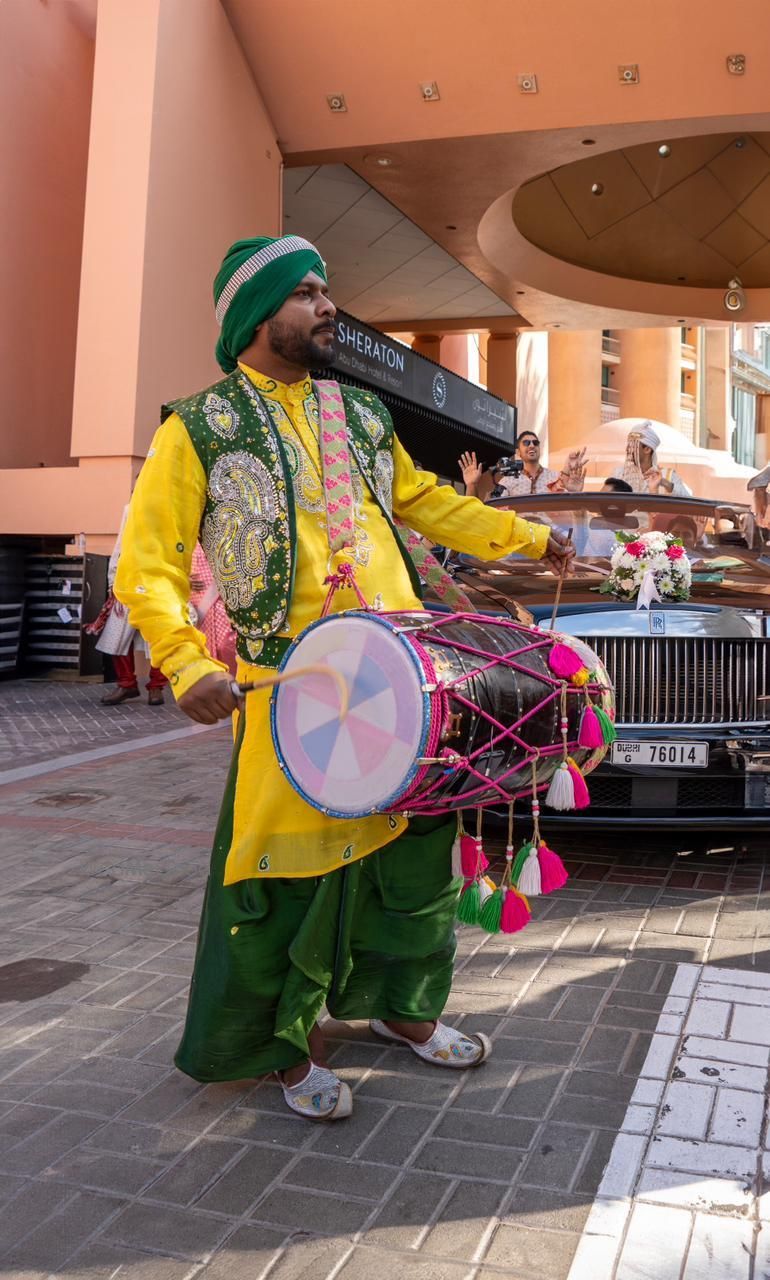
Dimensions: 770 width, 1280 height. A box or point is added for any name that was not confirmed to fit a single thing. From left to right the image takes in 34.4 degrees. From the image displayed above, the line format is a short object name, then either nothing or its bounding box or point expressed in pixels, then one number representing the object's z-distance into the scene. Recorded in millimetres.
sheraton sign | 12203
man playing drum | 2945
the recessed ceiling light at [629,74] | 12891
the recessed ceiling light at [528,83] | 13172
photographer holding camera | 9711
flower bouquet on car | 5301
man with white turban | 9641
